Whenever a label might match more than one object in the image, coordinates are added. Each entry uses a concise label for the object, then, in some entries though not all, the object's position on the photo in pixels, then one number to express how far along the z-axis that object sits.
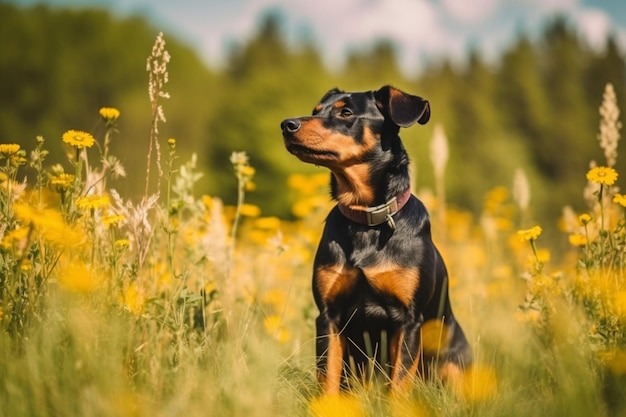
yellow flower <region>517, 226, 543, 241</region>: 3.26
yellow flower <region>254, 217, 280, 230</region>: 5.26
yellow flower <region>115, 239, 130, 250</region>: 2.98
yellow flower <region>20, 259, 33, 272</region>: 2.93
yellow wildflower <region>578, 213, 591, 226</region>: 3.34
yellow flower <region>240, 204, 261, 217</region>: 4.81
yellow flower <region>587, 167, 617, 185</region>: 3.29
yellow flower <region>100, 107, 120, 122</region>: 3.13
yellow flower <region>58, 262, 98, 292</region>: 2.44
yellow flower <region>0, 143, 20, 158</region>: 3.03
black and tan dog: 3.40
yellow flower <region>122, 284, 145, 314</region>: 2.85
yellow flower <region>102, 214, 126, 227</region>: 2.95
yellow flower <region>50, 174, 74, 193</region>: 2.98
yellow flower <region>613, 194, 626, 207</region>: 3.22
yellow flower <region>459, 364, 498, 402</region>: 2.84
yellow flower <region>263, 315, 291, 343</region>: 3.40
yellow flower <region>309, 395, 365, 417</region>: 2.65
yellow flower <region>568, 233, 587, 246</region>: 3.82
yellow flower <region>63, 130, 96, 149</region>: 3.03
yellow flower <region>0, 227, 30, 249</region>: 2.69
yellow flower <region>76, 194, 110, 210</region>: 2.87
